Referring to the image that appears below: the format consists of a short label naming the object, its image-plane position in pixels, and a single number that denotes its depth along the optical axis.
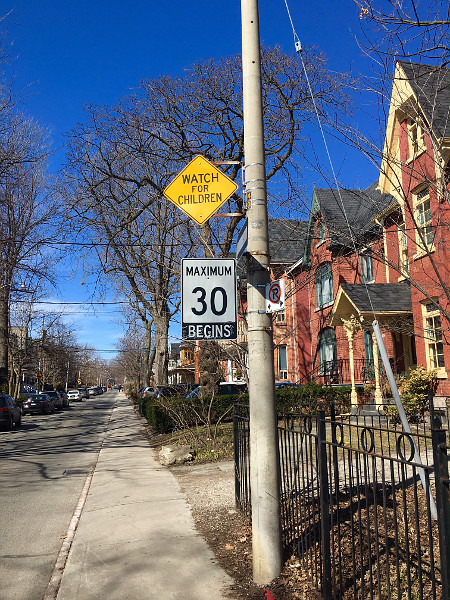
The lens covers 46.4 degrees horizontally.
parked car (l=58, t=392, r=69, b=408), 48.10
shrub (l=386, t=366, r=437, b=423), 14.71
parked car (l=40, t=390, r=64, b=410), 43.00
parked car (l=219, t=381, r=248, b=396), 24.16
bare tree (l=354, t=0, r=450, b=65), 5.27
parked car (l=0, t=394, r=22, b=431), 22.61
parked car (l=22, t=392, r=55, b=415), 36.69
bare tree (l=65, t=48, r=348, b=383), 15.07
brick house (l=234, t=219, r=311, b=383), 30.03
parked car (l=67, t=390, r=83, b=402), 68.88
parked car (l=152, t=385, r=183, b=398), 23.08
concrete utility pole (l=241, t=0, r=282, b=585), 4.56
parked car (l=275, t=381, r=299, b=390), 25.02
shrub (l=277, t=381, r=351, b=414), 18.31
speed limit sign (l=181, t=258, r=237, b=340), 4.89
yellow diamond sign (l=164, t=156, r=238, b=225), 5.40
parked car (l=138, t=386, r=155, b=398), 39.91
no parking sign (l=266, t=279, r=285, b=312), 4.72
